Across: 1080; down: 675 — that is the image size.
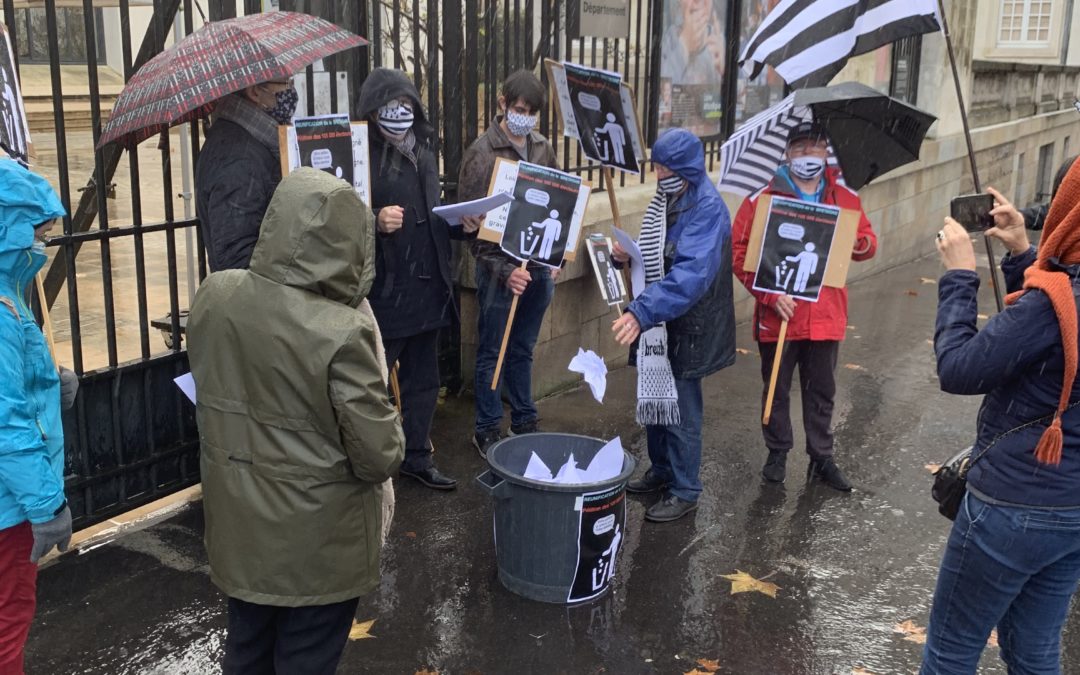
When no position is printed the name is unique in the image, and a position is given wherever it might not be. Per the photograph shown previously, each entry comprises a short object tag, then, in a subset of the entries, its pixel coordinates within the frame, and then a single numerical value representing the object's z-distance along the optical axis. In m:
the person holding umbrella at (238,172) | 4.20
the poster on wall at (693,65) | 8.06
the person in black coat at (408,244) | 4.89
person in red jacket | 5.34
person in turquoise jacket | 2.76
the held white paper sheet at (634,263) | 5.01
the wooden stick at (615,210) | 5.45
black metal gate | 4.51
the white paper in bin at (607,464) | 4.23
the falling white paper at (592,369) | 4.53
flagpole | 3.27
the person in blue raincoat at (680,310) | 4.70
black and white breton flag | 4.41
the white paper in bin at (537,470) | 4.30
